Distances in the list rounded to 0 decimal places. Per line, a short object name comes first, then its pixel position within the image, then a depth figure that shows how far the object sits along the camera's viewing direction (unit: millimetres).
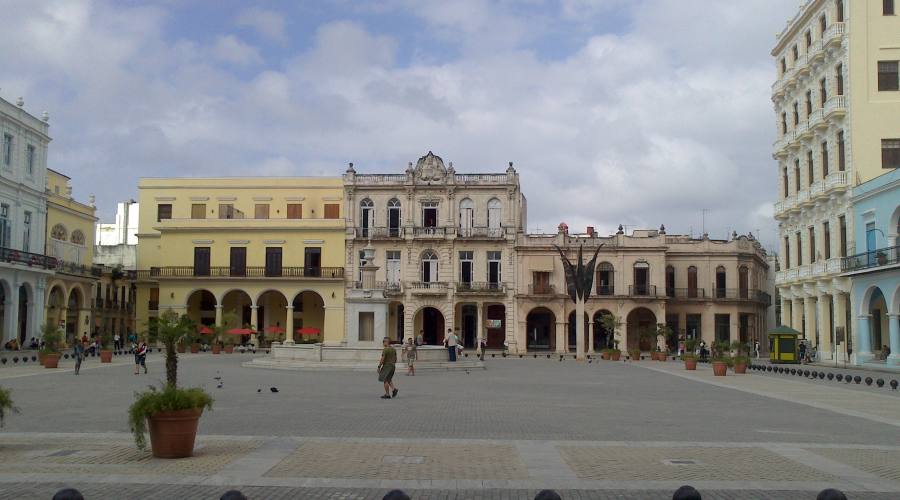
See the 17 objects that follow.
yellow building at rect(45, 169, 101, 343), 51906
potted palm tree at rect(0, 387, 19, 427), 11359
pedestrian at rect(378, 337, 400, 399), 20031
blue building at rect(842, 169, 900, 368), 34938
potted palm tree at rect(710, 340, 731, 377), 31734
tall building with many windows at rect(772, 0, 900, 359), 38344
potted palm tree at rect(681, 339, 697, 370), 36906
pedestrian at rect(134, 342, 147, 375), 28828
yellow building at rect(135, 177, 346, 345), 60156
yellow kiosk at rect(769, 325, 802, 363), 40250
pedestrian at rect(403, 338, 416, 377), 30102
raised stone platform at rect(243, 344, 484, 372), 32312
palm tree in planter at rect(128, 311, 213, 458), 10453
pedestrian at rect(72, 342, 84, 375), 27855
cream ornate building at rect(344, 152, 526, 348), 59438
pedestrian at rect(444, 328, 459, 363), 35812
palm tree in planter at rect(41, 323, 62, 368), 32062
